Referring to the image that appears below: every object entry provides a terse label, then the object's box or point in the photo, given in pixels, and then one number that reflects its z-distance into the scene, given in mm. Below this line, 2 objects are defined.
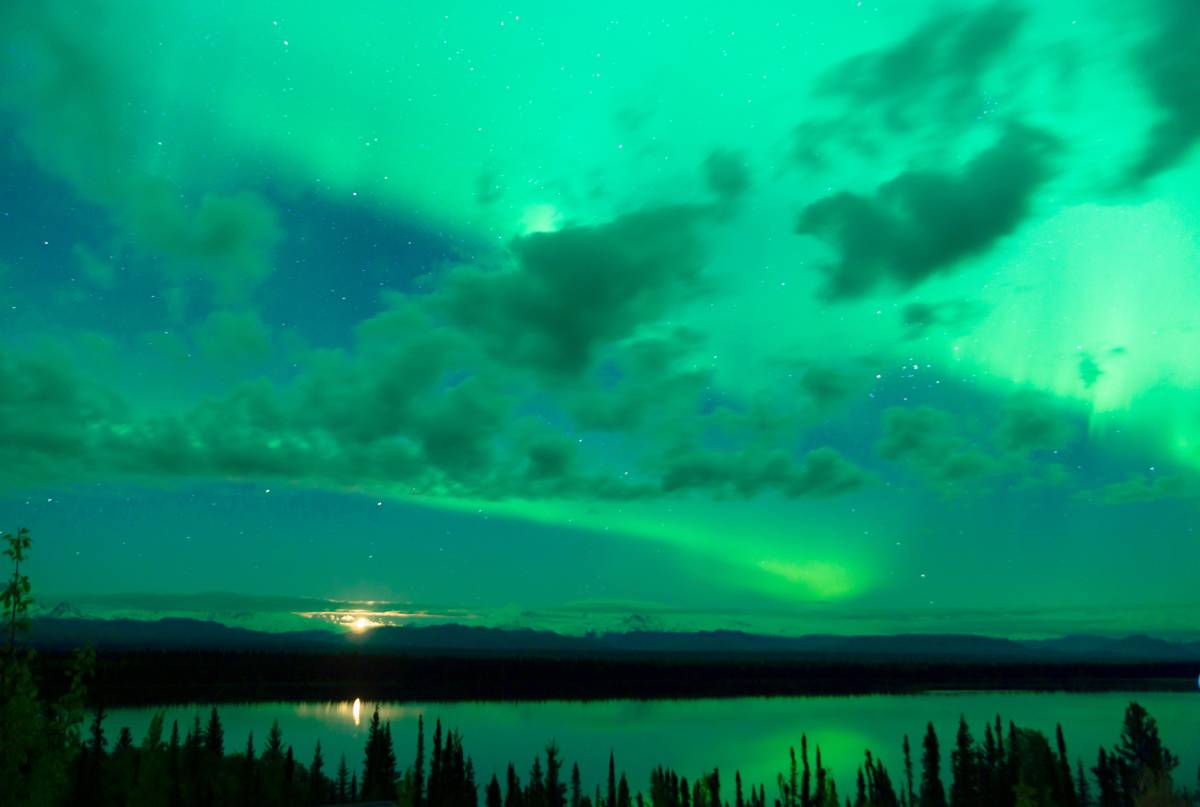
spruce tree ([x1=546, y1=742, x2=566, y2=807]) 70750
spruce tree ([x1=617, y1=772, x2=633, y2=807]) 67875
